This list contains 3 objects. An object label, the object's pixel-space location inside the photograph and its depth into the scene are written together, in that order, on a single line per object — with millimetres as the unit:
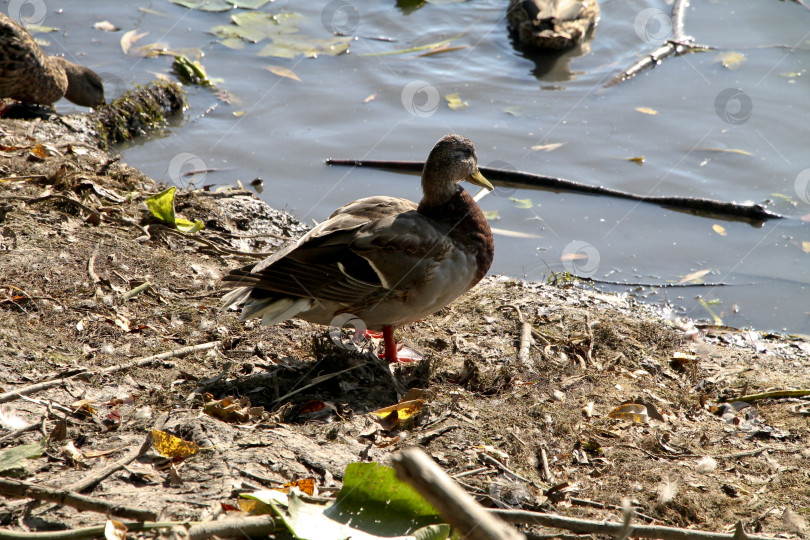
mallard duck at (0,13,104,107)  13383
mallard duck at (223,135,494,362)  7395
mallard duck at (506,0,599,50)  17453
